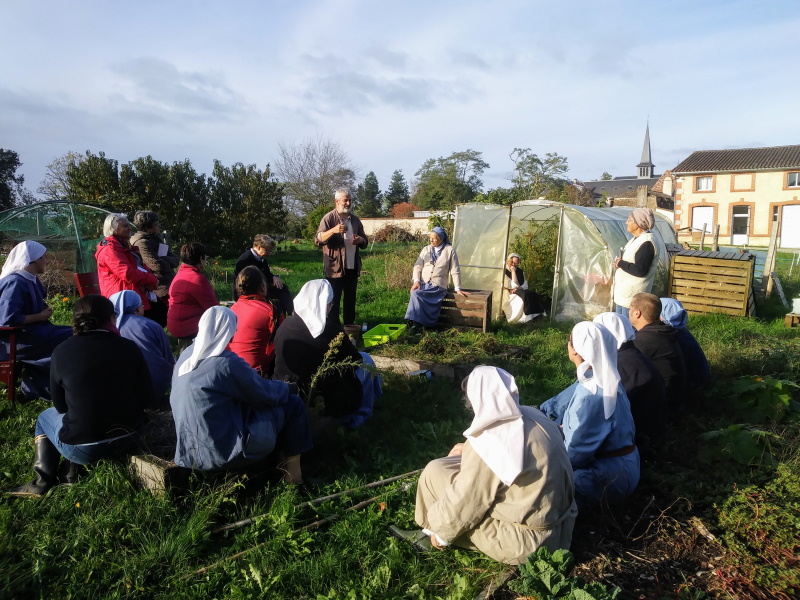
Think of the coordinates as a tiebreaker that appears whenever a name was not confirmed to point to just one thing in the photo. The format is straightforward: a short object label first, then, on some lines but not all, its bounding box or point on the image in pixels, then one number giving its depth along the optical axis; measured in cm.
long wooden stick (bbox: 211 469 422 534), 344
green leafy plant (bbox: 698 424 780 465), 402
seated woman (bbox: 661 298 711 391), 540
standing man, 782
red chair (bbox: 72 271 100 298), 678
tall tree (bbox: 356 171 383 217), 5206
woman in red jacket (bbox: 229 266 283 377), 489
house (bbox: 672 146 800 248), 3778
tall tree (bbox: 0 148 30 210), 2753
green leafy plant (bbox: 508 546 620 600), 254
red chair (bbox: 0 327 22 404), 509
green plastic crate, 781
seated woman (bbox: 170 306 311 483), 348
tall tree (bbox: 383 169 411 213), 6122
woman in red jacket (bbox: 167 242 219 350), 585
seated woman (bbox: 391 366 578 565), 275
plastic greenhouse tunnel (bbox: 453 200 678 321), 1032
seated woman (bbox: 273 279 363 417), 449
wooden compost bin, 1002
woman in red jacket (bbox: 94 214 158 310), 595
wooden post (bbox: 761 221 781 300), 1235
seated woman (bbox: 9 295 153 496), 371
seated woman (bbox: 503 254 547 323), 1046
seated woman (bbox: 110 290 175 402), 473
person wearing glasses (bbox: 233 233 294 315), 705
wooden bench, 878
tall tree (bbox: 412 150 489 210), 5244
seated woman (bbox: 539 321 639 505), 343
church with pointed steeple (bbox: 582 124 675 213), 4847
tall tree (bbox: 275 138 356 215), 4448
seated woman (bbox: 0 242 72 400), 516
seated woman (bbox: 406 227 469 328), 881
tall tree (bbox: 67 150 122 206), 1689
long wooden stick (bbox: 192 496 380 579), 309
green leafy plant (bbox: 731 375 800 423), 502
